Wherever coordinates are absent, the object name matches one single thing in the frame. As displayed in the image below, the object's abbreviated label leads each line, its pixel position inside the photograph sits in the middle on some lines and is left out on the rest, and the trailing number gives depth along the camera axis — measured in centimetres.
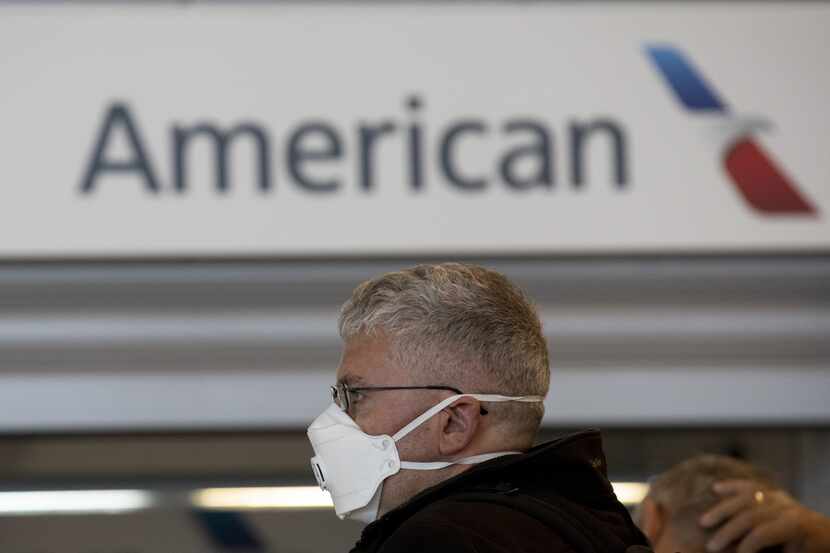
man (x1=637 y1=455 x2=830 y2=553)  539
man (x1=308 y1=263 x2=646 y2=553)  364
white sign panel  802
